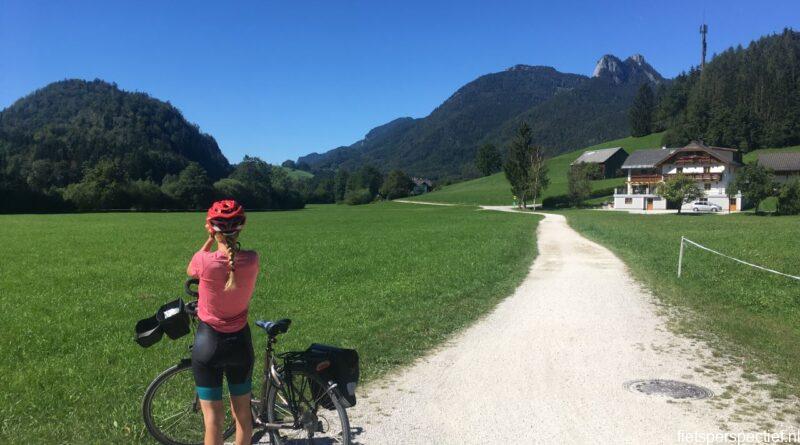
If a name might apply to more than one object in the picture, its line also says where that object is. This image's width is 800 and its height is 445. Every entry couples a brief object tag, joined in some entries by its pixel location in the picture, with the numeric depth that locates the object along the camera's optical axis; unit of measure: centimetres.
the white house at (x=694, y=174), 8875
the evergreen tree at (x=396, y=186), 17488
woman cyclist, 427
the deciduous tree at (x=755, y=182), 7000
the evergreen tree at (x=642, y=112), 18225
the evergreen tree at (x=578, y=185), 9562
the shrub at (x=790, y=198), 6506
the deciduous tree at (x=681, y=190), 7381
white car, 8119
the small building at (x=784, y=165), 9008
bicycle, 482
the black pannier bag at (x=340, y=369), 477
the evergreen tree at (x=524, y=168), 9425
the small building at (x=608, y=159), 14499
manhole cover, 660
